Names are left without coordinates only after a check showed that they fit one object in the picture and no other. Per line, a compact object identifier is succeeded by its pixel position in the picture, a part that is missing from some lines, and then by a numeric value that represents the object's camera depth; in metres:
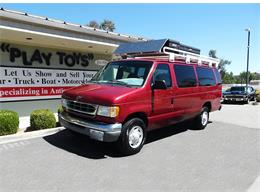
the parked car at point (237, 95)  18.65
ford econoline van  5.32
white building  8.35
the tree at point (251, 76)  88.38
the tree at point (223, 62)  88.90
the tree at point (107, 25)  66.42
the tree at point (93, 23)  64.24
